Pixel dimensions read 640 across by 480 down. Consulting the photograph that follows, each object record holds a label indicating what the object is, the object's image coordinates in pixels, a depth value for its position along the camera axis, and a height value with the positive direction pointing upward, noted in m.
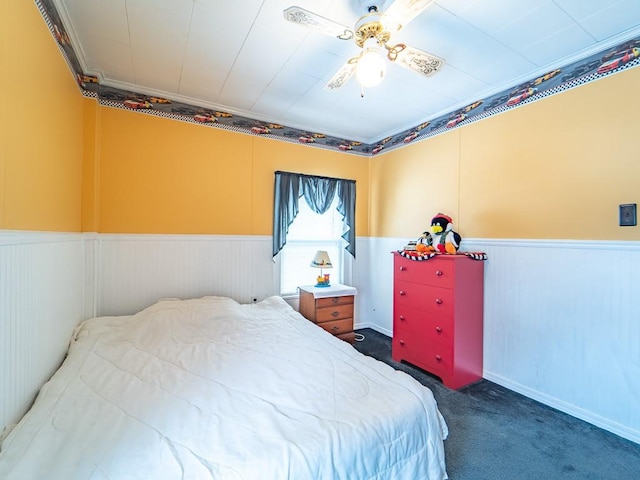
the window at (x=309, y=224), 3.25 +0.20
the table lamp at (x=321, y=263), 3.28 -0.27
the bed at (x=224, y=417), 0.92 -0.73
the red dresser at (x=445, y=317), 2.39 -0.69
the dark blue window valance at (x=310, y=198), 3.22 +0.51
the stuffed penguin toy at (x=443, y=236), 2.61 +0.05
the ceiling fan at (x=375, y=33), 1.32 +1.08
